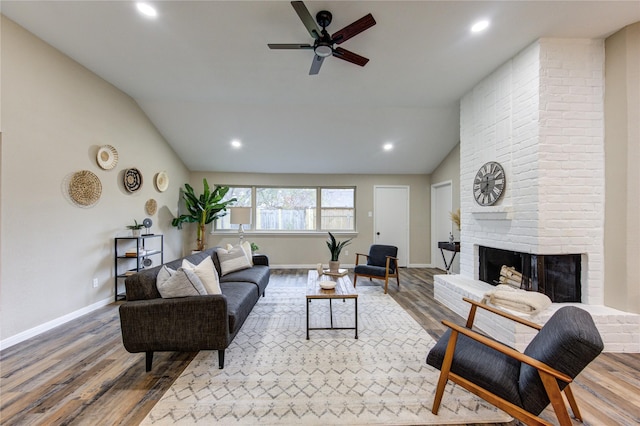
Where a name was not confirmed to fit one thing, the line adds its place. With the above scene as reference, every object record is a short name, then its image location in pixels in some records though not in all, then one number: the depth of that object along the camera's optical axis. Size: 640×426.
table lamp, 5.35
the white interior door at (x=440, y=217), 5.78
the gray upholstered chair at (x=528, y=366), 1.30
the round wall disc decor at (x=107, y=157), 3.56
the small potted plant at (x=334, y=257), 3.54
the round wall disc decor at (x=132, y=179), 4.06
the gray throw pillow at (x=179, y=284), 2.11
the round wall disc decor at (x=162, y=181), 4.87
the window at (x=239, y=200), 6.38
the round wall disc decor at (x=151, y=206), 4.60
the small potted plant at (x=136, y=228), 4.05
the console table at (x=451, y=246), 4.75
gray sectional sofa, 2.04
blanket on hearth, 2.34
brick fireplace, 2.69
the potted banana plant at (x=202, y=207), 5.68
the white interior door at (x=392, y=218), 6.39
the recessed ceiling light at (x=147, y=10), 2.33
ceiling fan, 2.07
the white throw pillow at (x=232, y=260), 3.67
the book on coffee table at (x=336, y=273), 3.43
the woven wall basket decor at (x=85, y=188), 3.21
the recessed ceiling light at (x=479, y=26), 2.46
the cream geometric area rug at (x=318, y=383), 1.67
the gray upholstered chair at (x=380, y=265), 4.38
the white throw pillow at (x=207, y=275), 2.38
